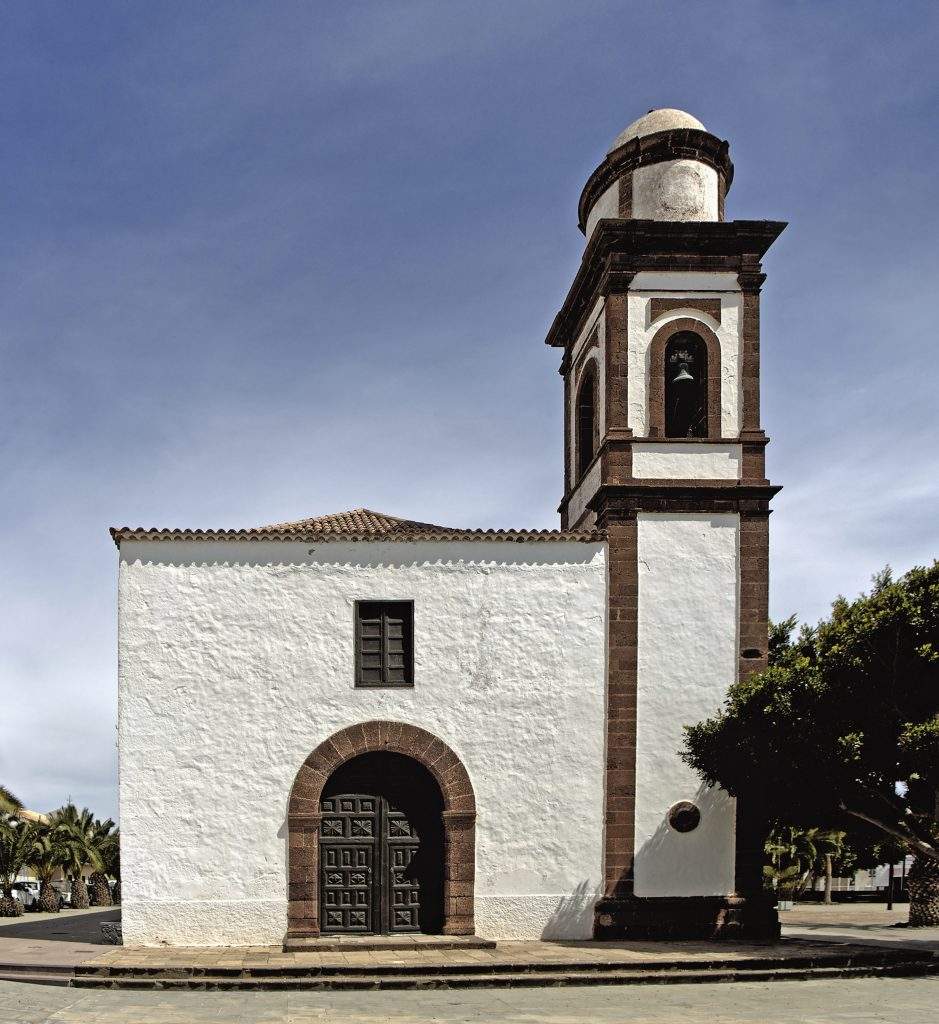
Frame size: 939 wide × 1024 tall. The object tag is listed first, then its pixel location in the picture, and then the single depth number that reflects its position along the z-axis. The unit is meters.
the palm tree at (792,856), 27.25
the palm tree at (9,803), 31.66
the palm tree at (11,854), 29.30
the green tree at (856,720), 15.05
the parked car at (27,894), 33.78
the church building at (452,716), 16.06
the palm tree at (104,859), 35.67
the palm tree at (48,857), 32.36
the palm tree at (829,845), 26.64
